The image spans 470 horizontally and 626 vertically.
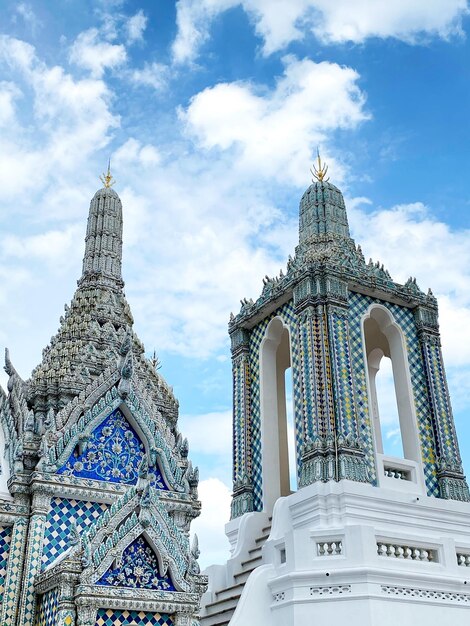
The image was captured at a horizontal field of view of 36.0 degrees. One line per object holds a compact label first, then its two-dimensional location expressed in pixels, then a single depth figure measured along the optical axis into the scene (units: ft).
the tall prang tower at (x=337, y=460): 35.50
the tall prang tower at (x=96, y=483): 32.04
